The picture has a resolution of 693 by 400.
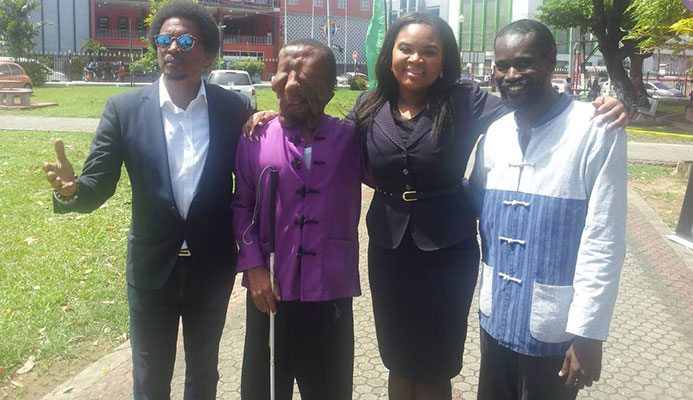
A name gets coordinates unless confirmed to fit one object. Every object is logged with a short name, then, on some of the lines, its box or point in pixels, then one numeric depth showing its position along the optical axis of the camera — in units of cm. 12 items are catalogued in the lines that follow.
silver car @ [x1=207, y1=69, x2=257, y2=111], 2023
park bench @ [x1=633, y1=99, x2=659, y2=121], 2294
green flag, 1321
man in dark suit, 267
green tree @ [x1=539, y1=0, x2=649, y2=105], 2216
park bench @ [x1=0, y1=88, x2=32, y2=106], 2063
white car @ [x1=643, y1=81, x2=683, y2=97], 4060
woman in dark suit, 259
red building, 5078
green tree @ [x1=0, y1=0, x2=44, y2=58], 3716
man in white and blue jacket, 212
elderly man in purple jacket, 254
